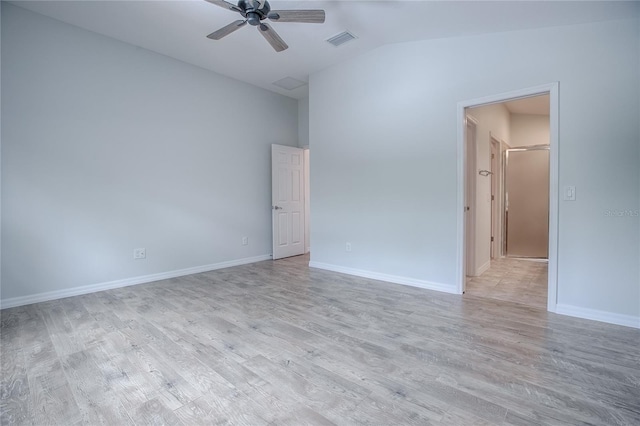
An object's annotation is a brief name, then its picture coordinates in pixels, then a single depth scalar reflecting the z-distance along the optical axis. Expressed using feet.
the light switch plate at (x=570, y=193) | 8.87
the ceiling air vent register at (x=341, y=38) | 11.41
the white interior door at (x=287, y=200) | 17.81
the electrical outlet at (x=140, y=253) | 12.71
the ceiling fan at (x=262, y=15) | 7.75
